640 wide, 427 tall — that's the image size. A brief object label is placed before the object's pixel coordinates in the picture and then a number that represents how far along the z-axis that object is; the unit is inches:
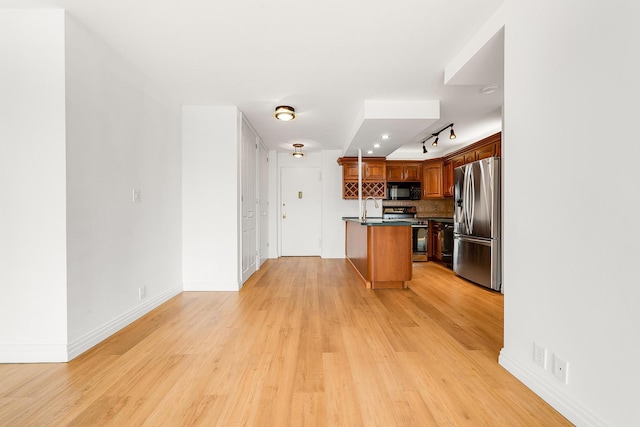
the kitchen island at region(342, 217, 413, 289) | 152.7
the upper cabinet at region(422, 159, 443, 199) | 245.6
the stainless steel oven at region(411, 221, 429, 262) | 241.0
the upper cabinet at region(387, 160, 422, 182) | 257.0
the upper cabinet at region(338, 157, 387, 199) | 241.0
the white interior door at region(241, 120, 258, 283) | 166.9
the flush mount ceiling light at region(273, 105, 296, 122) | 144.0
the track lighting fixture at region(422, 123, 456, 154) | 171.2
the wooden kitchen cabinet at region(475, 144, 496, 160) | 164.0
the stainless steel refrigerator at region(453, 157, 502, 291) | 150.5
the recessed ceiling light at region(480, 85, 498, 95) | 125.2
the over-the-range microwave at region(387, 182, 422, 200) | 259.4
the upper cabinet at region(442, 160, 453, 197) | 233.7
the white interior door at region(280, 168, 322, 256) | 261.3
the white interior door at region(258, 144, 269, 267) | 217.8
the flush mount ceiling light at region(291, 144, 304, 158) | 234.3
